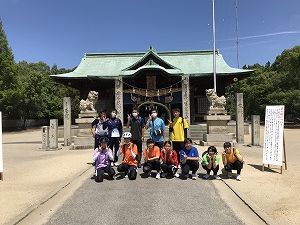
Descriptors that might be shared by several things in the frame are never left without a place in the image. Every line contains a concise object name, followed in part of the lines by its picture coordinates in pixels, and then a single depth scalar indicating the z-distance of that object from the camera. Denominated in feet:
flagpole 56.44
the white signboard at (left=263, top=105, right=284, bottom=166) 22.17
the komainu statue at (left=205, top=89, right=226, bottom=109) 40.98
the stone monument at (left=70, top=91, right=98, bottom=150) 40.32
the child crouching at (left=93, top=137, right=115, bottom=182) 19.41
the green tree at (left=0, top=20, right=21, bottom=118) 82.07
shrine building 58.44
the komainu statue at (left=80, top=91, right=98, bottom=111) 41.01
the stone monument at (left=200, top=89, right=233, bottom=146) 40.57
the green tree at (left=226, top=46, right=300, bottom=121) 79.25
